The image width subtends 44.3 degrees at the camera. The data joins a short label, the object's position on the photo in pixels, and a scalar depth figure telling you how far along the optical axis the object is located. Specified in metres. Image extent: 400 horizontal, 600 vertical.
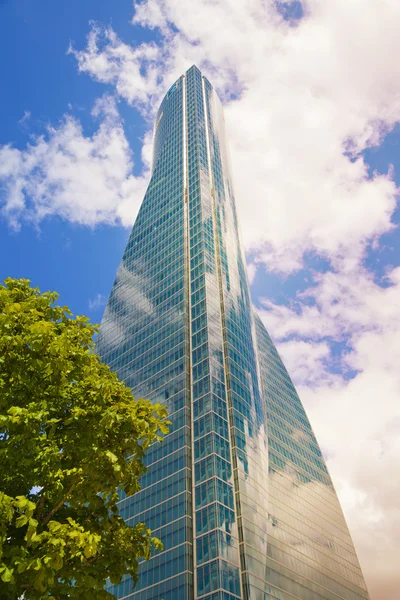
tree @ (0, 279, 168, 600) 11.33
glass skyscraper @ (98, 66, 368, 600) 62.19
